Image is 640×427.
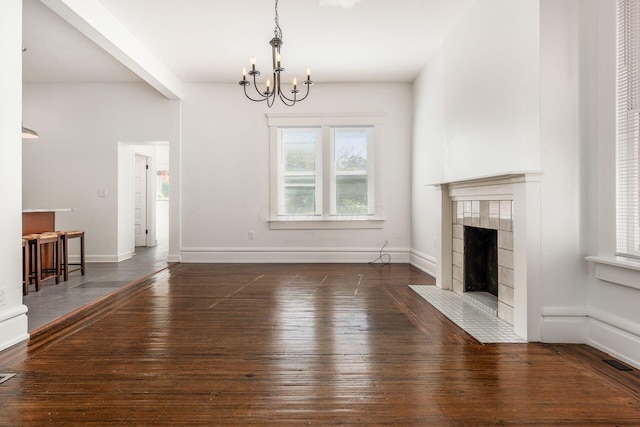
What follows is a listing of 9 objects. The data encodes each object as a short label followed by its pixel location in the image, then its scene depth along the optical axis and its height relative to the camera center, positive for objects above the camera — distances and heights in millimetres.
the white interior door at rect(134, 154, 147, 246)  8352 +204
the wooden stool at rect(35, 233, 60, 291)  4086 -555
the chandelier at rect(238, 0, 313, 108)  3280 +1397
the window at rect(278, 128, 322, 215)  6250 +696
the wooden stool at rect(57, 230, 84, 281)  4633 -423
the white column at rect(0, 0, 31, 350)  2475 +244
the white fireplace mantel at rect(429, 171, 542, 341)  2564 -238
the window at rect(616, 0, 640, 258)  2213 +502
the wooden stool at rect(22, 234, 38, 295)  3811 -488
